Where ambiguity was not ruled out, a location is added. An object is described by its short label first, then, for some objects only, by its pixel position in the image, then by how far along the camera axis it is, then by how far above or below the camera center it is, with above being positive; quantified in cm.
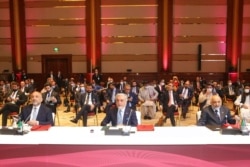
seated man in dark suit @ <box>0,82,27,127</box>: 691 -98
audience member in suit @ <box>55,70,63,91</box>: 1482 -98
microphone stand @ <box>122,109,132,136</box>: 333 -76
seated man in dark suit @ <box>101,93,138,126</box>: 430 -76
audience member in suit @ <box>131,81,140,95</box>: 982 -91
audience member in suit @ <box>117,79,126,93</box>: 1124 -93
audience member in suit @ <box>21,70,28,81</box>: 1484 -78
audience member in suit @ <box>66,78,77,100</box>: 1034 -102
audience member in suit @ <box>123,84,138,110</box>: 784 -94
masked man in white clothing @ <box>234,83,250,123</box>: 673 -87
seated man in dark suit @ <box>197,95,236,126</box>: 432 -77
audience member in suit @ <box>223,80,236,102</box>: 984 -109
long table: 303 -89
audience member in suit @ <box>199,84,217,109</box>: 754 -92
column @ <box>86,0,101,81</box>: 1502 +122
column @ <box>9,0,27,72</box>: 1508 +116
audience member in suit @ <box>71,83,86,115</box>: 804 -95
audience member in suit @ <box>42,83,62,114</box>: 718 -92
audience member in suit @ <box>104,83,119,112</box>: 876 -97
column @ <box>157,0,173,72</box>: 1484 +116
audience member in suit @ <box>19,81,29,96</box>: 960 -87
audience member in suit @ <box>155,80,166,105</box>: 980 -95
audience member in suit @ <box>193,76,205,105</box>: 1096 -110
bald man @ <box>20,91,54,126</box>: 451 -76
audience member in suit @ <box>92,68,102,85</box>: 1410 -80
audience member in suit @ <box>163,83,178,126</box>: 695 -99
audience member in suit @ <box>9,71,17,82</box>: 1477 -83
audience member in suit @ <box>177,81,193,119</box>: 842 -103
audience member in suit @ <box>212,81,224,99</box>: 977 -95
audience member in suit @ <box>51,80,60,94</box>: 916 -81
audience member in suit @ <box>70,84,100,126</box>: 684 -99
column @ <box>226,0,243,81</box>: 1463 +109
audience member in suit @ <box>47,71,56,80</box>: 1481 -74
